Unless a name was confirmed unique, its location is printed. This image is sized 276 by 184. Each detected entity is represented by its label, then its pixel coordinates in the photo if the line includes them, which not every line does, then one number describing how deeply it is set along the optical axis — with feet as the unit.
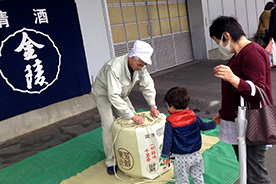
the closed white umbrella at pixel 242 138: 5.76
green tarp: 9.52
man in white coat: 8.93
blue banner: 14.90
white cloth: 6.46
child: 6.97
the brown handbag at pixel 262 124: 5.51
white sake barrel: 8.92
